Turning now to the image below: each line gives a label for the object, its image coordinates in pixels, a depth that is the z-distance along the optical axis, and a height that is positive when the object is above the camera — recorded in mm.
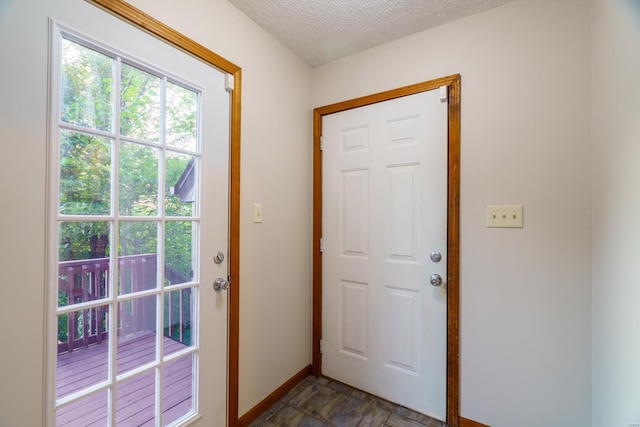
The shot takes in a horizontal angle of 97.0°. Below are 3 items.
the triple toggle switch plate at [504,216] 1462 -7
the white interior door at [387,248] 1670 -223
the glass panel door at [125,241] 983 -110
